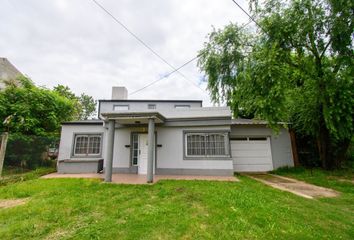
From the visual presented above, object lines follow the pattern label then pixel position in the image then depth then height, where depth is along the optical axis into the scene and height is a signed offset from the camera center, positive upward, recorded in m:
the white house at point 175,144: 8.73 +0.47
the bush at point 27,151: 8.36 +0.16
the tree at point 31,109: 10.04 +2.73
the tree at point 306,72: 7.52 +3.66
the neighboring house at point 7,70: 17.46 +8.56
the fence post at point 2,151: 6.71 +0.11
